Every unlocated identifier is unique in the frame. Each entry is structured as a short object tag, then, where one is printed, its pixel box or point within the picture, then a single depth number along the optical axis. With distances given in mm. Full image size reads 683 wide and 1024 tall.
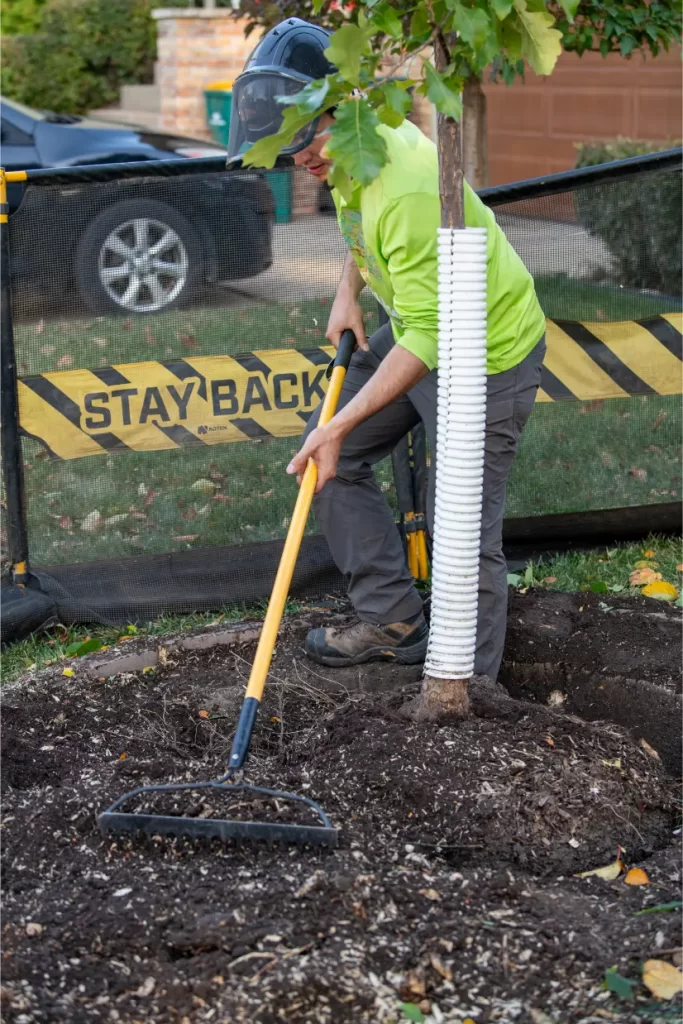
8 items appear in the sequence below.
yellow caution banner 4895
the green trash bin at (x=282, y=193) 5035
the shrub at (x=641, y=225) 5156
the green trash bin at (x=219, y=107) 15422
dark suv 4816
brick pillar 16391
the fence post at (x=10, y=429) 4727
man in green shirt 3441
